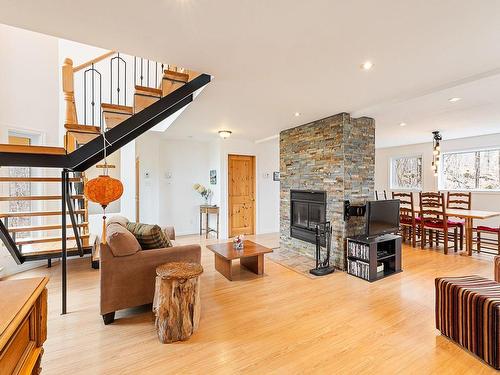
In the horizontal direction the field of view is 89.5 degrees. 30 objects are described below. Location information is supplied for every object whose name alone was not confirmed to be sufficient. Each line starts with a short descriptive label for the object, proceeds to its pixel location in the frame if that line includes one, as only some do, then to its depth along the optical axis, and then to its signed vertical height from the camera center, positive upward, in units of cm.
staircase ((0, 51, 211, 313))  246 +56
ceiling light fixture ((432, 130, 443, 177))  545 +79
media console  348 -101
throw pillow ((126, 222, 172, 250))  270 -54
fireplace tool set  375 -100
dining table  441 -54
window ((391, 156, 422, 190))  724 +41
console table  606 -62
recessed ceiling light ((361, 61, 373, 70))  230 +113
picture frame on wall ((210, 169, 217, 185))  625 +25
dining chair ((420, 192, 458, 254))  476 -65
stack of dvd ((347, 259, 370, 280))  350 -118
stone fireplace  388 +20
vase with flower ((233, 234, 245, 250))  378 -85
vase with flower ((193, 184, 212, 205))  632 -11
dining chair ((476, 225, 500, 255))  455 -106
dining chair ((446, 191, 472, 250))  494 -71
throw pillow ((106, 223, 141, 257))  239 -53
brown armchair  240 -81
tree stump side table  216 -104
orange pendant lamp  232 -3
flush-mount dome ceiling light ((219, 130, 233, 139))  511 +110
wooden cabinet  84 -54
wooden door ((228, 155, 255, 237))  631 -19
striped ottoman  183 -101
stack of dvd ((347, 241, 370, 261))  351 -92
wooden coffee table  353 -97
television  354 -45
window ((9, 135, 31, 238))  383 -4
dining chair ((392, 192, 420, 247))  517 -77
